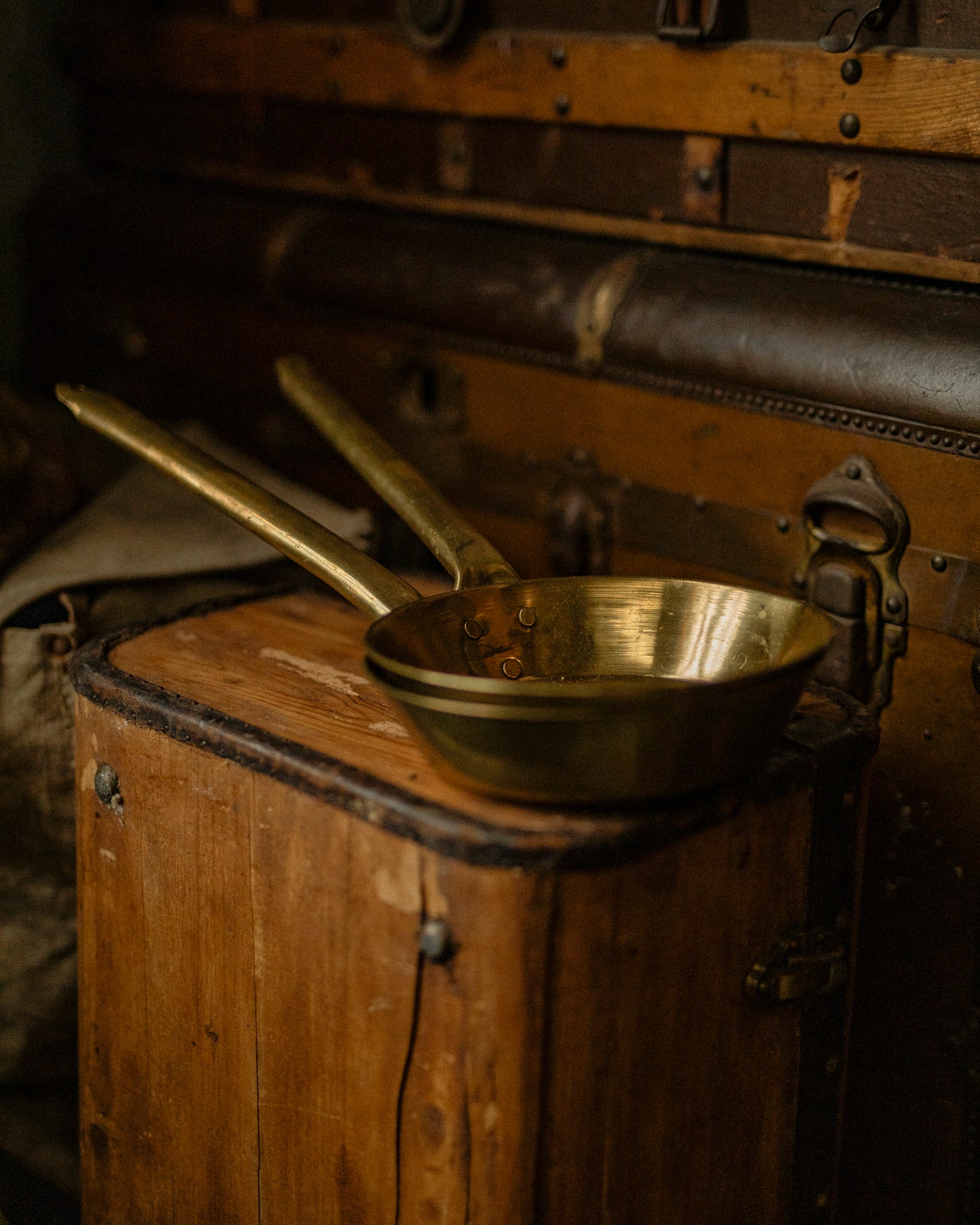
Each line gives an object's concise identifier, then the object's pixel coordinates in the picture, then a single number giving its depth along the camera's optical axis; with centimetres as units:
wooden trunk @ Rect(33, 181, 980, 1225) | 136
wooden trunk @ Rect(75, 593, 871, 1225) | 97
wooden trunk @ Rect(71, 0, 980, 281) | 138
